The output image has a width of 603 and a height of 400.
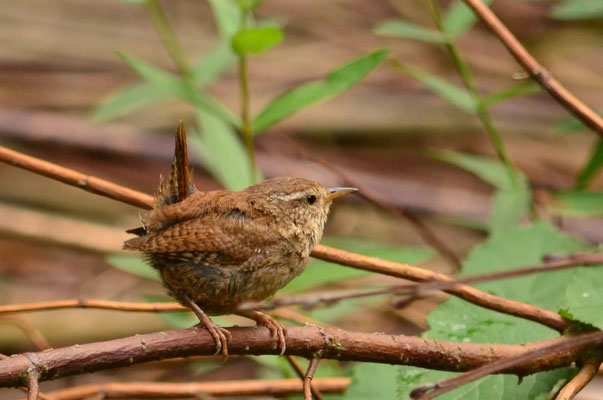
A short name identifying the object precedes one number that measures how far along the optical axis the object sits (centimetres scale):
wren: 400
